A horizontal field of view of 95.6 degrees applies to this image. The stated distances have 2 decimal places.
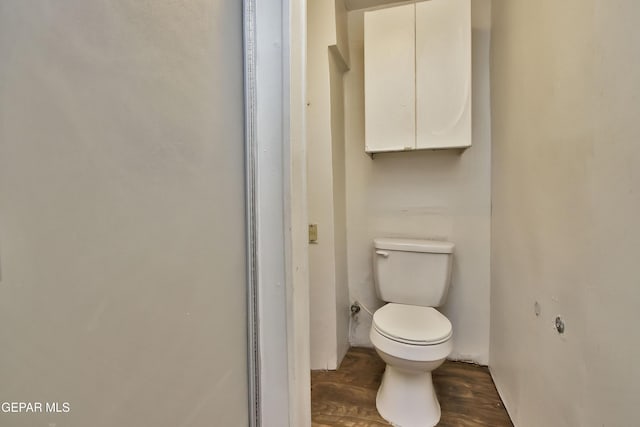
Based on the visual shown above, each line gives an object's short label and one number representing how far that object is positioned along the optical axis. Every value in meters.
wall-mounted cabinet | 1.54
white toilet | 1.27
